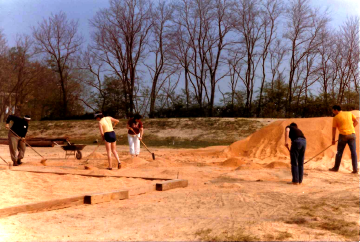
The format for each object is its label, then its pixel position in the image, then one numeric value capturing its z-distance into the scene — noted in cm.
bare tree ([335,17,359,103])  3619
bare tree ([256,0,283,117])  3688
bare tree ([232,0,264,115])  3659
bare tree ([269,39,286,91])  3887
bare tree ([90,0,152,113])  3800
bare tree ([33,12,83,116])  3956
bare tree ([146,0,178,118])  3894
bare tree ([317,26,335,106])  3700
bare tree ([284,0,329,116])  3566
